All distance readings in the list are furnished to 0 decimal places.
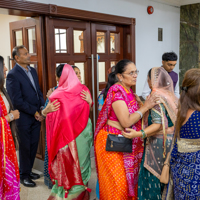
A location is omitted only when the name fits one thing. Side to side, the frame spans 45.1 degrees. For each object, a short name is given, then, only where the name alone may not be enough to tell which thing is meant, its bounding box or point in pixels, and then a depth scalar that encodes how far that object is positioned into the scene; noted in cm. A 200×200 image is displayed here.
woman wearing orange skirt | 171
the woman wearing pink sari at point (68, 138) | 209
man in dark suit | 267
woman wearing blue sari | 133
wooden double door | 289
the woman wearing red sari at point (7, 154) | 193
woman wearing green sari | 161
